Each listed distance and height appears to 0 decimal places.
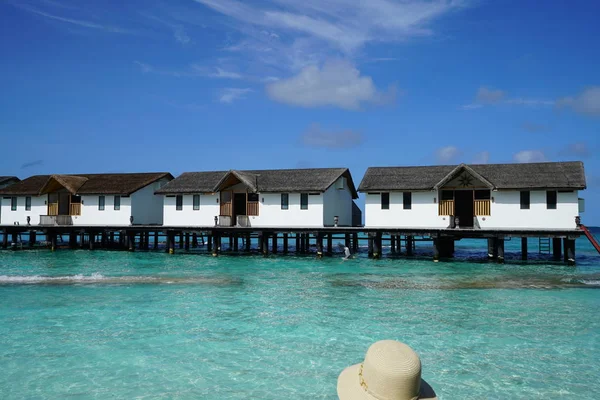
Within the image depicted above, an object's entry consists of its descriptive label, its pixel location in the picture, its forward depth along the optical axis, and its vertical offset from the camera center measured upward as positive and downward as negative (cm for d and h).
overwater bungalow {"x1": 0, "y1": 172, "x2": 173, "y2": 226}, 4000 +186
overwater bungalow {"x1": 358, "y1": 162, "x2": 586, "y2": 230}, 2969 +157
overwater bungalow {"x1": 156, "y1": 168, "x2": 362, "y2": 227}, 3456 +167
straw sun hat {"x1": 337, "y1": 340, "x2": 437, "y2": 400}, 392 -121
